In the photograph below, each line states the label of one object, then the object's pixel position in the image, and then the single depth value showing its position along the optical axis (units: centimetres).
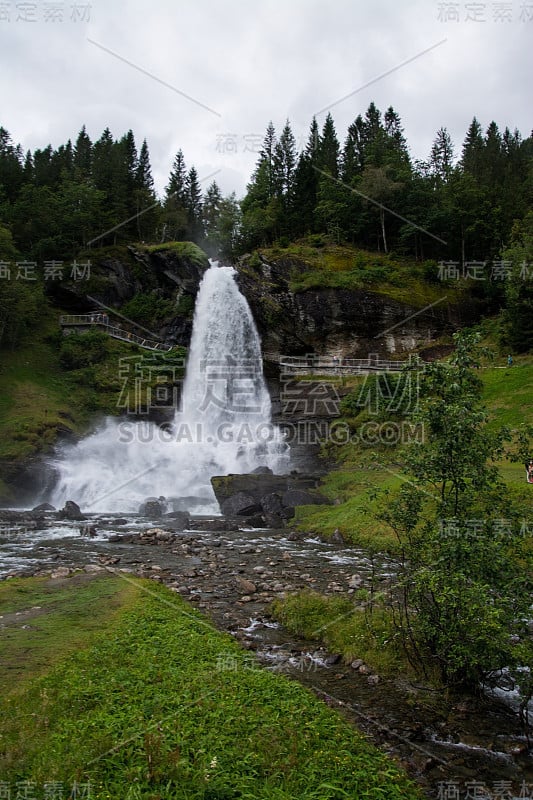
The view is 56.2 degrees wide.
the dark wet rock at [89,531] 2074
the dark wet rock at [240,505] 2550
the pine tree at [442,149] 8250
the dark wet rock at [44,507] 2720
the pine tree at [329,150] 6262
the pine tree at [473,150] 6756
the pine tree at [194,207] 7519
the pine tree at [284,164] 6438
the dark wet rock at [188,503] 2828
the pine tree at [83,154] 6376
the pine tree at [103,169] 6000
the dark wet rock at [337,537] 1965
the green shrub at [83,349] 4259
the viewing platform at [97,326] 4612
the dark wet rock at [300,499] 2519
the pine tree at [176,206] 6606
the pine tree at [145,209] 5984
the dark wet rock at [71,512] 2489
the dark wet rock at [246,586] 1284
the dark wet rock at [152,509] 2623
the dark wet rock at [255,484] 2704
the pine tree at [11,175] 5856
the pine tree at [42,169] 6075
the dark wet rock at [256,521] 2345
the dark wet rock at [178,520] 2287
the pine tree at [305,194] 5822
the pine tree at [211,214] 7900
